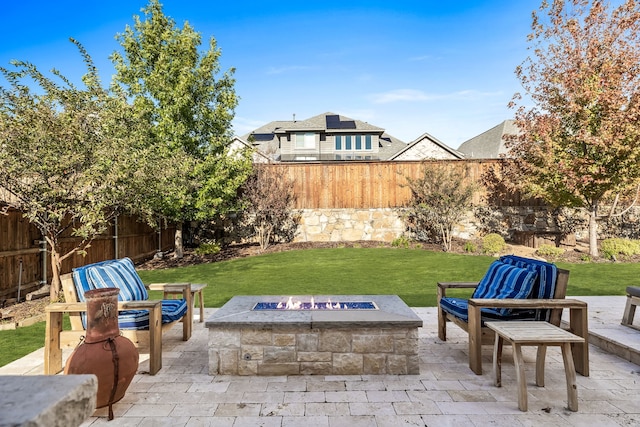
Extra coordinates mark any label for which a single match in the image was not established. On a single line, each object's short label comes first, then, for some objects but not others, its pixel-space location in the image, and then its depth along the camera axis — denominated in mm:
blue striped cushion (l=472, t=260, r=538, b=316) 3672
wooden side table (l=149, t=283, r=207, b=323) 4578
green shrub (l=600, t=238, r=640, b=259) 10398
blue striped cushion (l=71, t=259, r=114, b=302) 3666
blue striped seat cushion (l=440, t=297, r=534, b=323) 3645
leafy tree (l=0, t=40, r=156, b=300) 5691
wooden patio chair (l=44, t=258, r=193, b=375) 3391
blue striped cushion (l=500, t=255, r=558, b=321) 3605
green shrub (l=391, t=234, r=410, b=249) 12680
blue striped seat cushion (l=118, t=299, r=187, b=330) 3539
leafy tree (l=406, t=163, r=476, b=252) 12039
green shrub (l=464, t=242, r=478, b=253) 11633
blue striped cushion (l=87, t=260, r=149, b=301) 3799
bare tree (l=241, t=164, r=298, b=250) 12977
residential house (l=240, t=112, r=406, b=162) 27438
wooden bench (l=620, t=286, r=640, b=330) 4477
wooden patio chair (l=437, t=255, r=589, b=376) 3412
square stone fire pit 3395
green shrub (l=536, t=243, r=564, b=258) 10750
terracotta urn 2646
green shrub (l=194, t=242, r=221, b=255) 12625
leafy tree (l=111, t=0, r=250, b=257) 10680
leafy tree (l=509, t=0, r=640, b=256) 9609
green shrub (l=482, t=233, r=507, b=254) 11352
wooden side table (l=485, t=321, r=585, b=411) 2758
